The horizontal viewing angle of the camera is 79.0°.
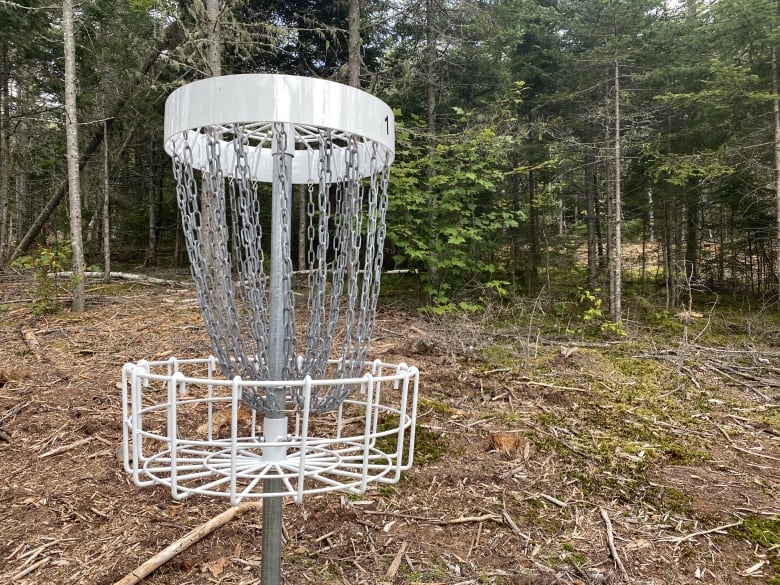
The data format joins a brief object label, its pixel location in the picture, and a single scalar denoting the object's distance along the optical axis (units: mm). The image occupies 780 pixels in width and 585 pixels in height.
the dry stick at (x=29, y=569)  1829
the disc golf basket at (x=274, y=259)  974
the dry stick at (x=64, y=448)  2664
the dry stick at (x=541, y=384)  4010
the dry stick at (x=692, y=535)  2180
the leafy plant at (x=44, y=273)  5344
